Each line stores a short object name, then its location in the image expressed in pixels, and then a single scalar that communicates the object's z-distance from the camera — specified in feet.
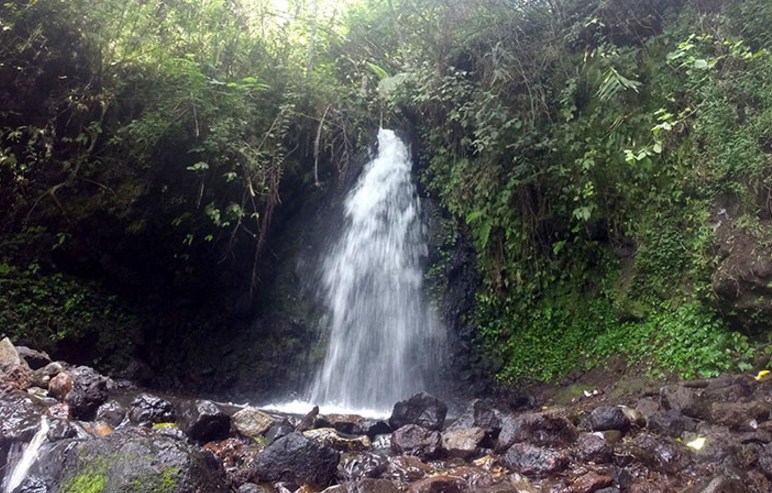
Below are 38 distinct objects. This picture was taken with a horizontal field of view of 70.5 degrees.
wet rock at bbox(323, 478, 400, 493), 12.53
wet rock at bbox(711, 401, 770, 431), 14.06
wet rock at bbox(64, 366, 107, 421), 17.13
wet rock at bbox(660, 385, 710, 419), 15.24
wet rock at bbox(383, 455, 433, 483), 14.42
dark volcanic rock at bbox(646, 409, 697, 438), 14.70
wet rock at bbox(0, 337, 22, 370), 18.63
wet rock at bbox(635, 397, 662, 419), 16.21
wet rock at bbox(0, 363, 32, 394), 17.47
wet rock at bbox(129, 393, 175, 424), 17.57
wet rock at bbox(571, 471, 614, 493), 12.64
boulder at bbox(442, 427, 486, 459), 15.99
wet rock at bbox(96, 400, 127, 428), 17.21
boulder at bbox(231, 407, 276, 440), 17.70
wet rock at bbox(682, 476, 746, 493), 11.12
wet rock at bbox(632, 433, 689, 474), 13.19
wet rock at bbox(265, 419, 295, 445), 17.25
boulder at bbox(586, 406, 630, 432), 15.61
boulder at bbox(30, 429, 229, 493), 10.76
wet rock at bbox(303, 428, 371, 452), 16.46
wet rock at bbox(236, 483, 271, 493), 12.59
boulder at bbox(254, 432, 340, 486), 13.70
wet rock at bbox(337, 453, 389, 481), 14.28
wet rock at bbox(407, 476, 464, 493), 12.89
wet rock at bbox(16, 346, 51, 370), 20.83
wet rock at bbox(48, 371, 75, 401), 18.04
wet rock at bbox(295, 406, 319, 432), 18.15
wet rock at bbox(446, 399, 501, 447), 17.19
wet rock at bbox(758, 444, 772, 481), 11.82
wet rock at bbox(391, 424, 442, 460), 15.98
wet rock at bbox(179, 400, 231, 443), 16.47
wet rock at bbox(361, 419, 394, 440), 18.61
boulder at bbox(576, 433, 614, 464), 13.97
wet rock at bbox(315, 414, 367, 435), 18.66
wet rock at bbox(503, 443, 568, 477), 13.82
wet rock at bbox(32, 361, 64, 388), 18.62
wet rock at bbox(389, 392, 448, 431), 18.92
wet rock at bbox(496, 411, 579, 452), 15.33
